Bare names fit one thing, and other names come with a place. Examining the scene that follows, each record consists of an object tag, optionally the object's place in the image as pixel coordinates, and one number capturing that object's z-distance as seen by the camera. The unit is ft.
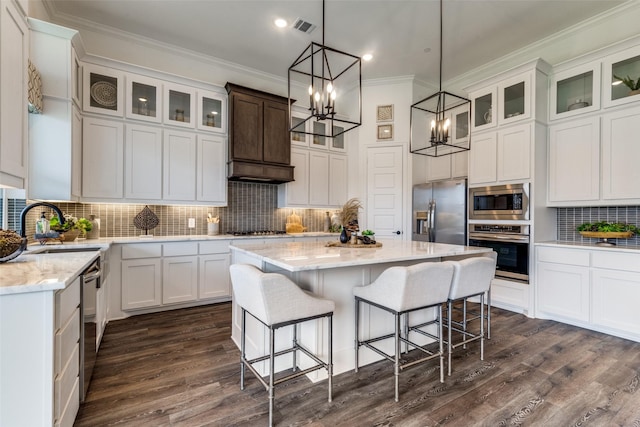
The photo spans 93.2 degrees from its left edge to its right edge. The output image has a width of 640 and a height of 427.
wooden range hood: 13.84
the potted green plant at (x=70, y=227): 9.33
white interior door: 16.12
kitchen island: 7.09
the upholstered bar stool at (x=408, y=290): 6.38
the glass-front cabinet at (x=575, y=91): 10.86
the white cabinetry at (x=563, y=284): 10.47
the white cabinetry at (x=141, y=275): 11.23
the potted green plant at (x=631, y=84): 10.03
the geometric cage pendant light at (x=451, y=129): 14.94
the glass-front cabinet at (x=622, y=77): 10.06
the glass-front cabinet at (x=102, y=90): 11.11
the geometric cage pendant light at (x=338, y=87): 15.21
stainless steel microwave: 11.82
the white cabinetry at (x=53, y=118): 9.25
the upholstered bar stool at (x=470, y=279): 7.43
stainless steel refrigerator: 13.80
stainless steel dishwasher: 6.02
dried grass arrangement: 10.37
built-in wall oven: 11.81
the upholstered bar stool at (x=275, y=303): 5.60
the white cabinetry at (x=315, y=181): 16.16
